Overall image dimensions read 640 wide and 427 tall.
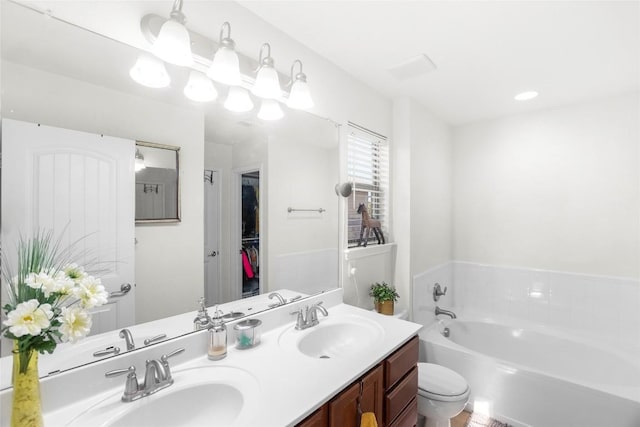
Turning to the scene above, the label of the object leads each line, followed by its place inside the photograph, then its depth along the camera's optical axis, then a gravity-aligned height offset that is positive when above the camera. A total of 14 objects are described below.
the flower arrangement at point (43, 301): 0.68 -0.23
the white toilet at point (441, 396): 1.69 -1.09
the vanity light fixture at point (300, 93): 1.51 +0.63
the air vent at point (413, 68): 1.81 +0.96
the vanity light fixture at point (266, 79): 1.37 +0.64
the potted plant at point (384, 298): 2.14 -0.64
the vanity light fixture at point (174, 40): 1.04 +0.63
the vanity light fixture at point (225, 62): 1.20 +0.63
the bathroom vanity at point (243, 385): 0.85 -0.59
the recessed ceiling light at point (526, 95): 2.30 +0.96
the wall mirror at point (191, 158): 0.87 +0.28
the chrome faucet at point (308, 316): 1.50 -0.56
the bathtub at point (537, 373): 1.75 -1.18
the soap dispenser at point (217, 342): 1.15 -0.52
